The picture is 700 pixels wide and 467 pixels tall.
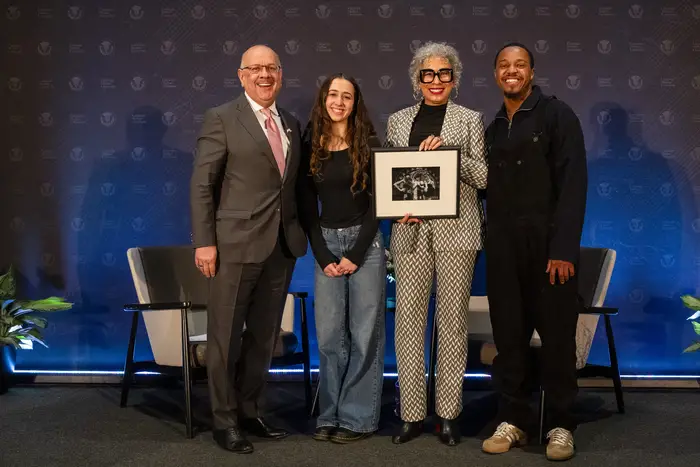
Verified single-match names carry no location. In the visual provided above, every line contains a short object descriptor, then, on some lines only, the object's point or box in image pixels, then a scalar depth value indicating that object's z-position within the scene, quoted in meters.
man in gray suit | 3.70
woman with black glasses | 3.64
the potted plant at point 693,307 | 4.68
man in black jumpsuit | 3.47
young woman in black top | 3.67
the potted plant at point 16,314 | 4.91
